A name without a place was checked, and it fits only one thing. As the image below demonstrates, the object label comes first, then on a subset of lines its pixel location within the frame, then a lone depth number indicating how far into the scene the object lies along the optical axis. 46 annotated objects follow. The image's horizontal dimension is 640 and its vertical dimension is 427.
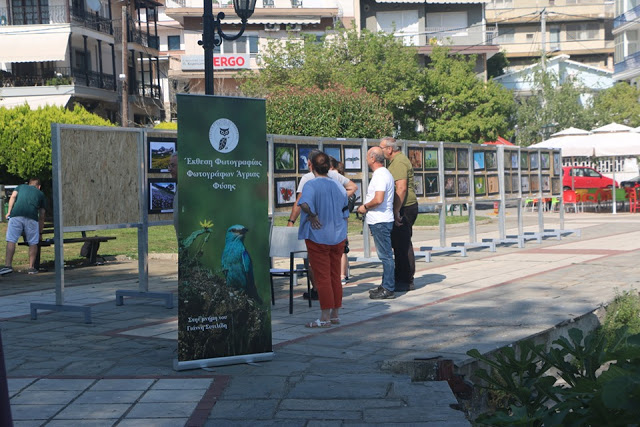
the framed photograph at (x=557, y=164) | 20.30
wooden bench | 13.99
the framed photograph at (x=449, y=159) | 16.23
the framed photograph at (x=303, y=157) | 12.66
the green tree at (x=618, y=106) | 49.91
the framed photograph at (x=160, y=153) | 10.52
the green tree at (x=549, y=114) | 48.31
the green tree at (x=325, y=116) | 26.50
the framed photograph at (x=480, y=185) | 17.03
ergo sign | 53.19
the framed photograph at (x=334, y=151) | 13.45
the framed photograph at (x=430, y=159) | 15.66
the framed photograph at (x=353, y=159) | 13.86
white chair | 10.12
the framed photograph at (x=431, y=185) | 15.60
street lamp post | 12.12
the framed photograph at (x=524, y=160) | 18.66
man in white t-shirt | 10.32
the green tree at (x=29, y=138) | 22.92
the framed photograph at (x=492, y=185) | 17.53
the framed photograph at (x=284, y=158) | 12.27
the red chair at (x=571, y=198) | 29.40
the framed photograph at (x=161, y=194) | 10.59
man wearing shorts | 14.15
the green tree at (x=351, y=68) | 40.84
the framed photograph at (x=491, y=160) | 17.51
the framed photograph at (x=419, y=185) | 15.33
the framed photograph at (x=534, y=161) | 19.09
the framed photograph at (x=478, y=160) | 17.16
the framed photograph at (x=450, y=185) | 16.17
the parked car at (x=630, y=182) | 36.44
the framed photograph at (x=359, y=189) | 14.16
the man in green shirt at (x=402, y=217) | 11.09
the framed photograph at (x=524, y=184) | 18.65
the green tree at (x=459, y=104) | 45.50
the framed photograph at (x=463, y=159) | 16.73
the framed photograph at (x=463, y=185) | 16.64
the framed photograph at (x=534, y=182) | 19.09
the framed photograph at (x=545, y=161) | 19.59
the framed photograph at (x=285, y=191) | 12.25
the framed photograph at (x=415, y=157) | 15.23
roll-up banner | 6.60
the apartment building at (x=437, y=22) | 55.34
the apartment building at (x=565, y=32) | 80.75
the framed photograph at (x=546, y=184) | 19.64
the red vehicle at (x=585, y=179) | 35.98
